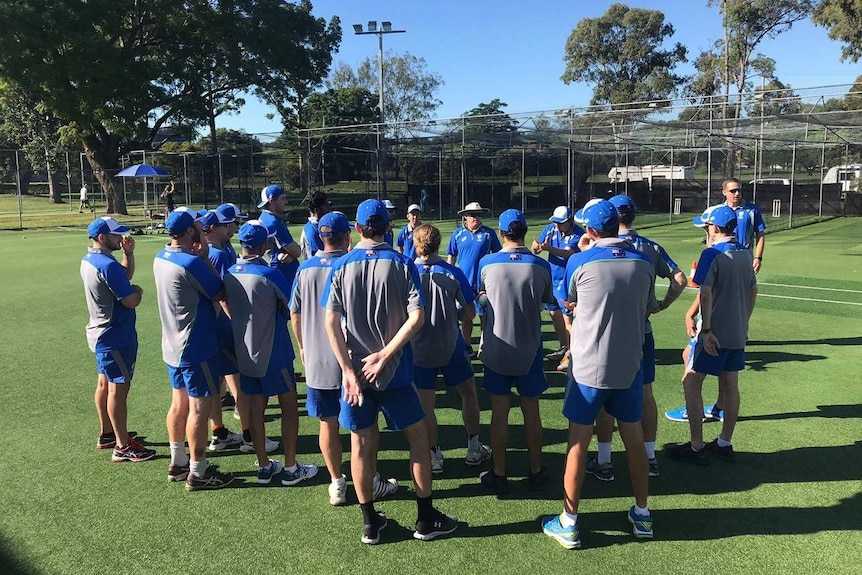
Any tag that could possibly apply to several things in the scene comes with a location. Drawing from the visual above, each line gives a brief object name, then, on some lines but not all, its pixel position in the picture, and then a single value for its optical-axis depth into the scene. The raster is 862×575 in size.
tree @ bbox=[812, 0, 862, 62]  31.00
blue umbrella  25.53
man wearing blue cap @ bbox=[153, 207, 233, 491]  4.52
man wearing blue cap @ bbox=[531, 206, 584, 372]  7.27
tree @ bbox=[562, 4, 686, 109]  57.12
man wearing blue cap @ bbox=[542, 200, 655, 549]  3.71
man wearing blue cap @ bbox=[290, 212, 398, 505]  4.10
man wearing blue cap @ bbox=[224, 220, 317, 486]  4.57
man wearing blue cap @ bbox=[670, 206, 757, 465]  4.82
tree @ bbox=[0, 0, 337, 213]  29.48
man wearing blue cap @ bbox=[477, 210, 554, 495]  4.43
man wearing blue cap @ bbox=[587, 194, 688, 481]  4.65
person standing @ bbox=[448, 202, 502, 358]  7.41
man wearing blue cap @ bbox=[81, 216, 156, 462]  5.01
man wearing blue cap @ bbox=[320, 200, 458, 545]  3.69
